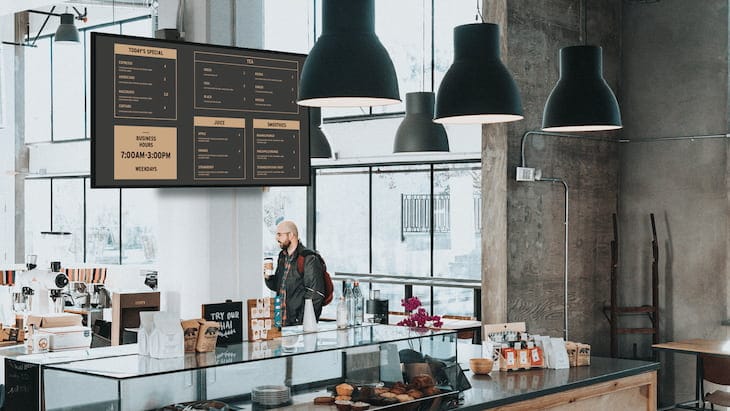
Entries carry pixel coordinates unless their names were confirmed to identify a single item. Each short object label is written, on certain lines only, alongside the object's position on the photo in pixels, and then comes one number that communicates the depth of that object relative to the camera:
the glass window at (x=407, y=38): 11.92
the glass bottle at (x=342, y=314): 4.70
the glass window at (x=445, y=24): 11.41
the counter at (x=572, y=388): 4.45
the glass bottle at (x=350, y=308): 4.78
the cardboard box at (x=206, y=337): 3.89
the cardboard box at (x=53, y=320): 7.07
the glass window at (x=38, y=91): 16.58
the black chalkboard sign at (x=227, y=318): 4.13
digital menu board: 4.56
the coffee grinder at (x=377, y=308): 7.02
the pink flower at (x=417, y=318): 5.25
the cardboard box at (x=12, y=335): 7.23
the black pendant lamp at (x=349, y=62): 3.41
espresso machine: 7.32
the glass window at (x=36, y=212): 16.70
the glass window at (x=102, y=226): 15.77
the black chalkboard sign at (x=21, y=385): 3.90
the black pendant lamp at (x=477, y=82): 4.14
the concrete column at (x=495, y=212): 7.34
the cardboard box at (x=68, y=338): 6.56
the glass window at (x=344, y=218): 12.78
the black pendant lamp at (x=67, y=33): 12.29
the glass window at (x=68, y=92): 16.31
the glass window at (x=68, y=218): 16.28
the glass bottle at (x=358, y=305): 4.88
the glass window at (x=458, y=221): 11.40
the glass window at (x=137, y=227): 15.31
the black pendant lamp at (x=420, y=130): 7.46
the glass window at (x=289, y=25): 13.41
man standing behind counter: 7.46
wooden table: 7.42
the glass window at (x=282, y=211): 13.60
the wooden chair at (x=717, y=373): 7.11
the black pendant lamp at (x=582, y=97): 4.83
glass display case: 3.36
